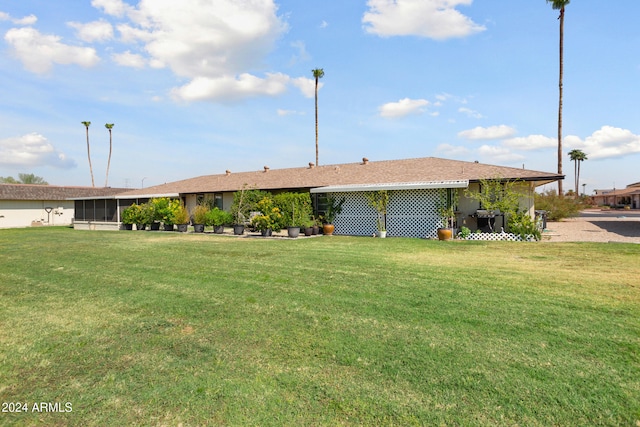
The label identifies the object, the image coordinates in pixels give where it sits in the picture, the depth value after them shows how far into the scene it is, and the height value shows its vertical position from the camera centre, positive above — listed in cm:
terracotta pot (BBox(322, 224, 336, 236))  1739 -115
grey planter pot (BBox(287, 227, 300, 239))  1625 -122
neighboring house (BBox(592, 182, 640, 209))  5316 +149
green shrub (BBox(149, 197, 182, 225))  2055 -16
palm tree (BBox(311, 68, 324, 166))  3803 +1494
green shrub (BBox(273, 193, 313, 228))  1714 -8
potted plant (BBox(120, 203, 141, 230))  2212 -64
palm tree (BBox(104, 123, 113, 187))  5422 +1014
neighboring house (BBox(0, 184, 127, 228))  2986 +11
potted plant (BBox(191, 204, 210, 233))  1984 -73
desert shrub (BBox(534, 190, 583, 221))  2658 +7
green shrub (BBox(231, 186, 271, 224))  1952 +14
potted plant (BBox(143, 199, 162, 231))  2139 -62
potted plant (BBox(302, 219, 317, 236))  1720 -104
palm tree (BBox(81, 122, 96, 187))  5647 +661
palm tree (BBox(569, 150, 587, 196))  6919 +1045
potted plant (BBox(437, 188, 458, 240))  1529 -6
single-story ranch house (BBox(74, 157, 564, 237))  1612 +102
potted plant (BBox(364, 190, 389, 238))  1686 +13
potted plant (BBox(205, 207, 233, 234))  1902 -71
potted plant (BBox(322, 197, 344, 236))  1838 -19
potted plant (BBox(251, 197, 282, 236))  1706 -63
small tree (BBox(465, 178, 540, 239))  1426 +22
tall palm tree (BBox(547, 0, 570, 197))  2550 +1165
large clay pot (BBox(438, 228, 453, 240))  1466 -117
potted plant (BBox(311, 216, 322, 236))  1750 -97
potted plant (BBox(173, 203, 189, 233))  2018 -71
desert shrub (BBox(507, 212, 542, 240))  1390 -80
